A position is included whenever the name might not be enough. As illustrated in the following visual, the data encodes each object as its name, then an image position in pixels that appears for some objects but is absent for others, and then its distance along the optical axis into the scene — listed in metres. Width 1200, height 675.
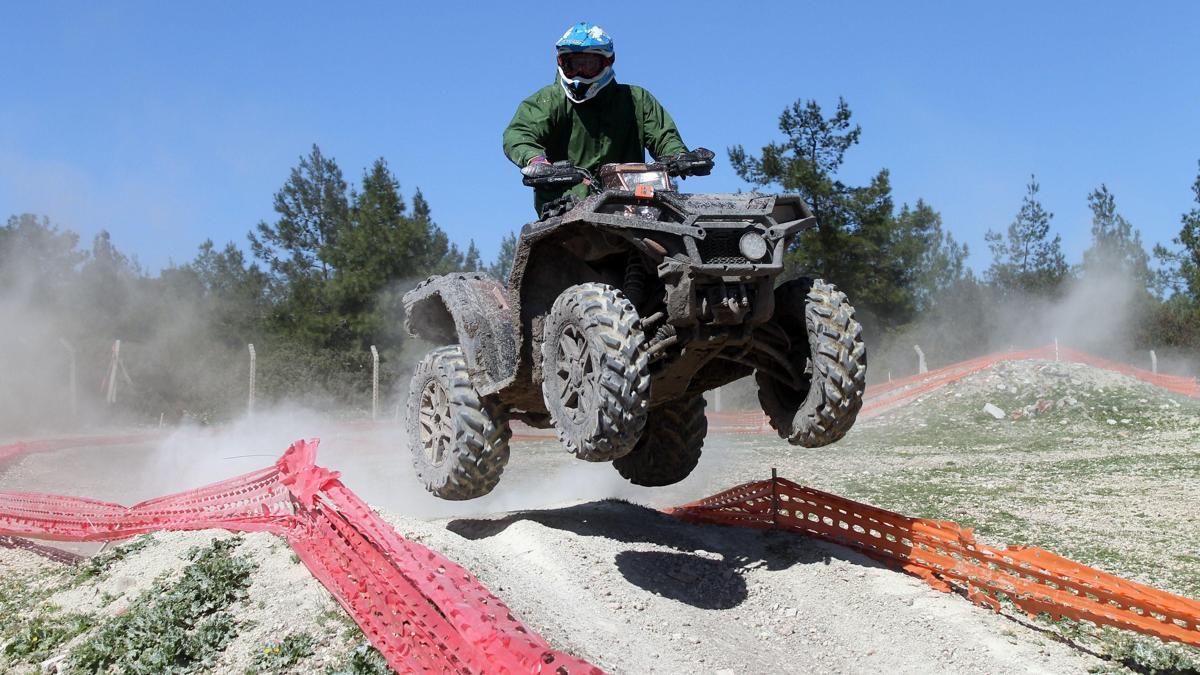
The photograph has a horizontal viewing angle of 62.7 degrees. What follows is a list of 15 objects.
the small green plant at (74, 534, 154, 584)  9.05
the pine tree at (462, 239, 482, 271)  81.96
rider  8.34
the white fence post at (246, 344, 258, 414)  23.90
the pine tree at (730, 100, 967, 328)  40.34
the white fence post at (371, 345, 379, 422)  24.31
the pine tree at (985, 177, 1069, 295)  58.09
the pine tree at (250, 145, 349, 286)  48.31
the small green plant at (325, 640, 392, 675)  6.18
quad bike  6.64
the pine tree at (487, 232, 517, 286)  91.91
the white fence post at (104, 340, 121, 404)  34.00
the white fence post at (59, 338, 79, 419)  32.41
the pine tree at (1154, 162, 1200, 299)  43.16
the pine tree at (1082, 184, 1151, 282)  63.31
